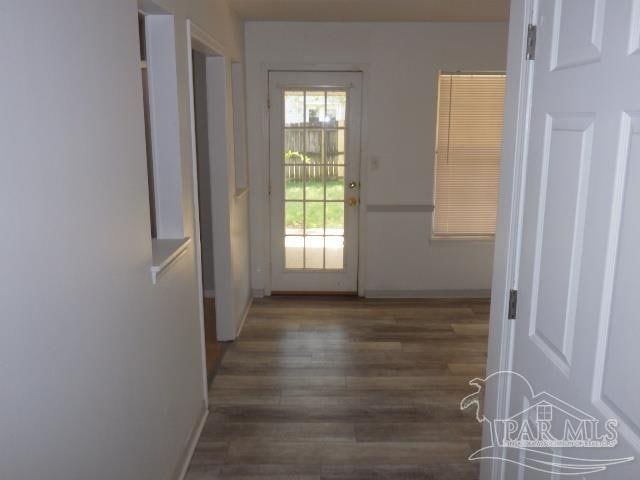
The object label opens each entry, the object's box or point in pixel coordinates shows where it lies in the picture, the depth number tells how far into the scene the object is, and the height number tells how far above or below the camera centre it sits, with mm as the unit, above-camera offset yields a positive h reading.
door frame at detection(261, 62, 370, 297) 4660 -34
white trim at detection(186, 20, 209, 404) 2660 -419
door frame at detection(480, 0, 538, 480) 1494 -174
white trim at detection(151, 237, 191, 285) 2084 -480
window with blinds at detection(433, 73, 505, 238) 4707 -115
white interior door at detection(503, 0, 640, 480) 1021 -170
